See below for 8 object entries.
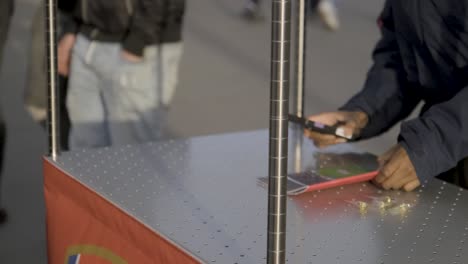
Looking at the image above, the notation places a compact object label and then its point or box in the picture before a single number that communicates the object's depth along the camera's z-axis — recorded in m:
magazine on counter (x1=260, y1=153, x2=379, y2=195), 4.36
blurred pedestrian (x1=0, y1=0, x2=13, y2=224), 7.16
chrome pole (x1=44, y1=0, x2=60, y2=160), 4.60
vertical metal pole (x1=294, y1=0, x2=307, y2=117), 5.25
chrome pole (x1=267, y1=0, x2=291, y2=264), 2.97
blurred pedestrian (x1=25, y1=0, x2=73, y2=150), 7.33
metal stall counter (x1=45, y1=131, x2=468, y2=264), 3.73
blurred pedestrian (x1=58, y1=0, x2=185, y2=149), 7.08
